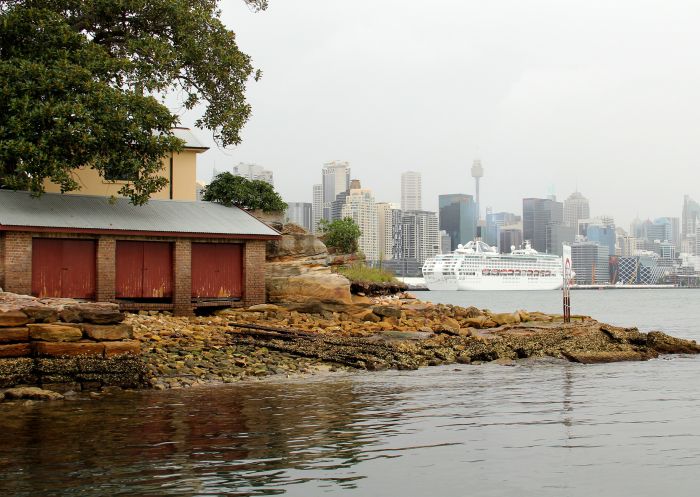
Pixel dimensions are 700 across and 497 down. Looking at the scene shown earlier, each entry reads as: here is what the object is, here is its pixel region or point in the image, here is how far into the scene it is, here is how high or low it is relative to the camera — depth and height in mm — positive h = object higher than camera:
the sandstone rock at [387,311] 30938 -1682
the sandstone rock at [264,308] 30062 -1488
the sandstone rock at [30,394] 16984 -2519
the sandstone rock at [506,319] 32125 -2086
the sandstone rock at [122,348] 18625 -1777
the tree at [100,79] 26891 +6281
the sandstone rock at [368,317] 30328 -1845
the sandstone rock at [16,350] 17767 -1714
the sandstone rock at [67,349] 17969 -1727
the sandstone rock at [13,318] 17911 -1067
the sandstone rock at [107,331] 18500 -1402
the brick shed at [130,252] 27516 +509
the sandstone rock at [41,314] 18312 -999
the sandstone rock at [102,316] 18609 -1066
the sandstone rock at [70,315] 18469 -1035
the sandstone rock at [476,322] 31422 -2132
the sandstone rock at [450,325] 28891 -2133
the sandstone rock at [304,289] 32656 -906
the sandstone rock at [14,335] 17844 -1399
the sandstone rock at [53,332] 18078 -1380
